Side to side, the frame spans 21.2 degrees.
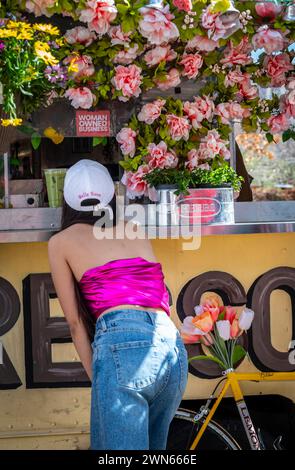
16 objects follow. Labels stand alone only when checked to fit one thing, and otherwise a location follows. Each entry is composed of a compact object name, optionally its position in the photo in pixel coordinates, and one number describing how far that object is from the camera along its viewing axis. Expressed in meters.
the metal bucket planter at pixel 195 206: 4.00
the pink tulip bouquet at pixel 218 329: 3.91
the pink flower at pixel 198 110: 4.23
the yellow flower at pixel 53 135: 4.37
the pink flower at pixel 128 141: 4.22
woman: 2.70
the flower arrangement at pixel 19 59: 3.55
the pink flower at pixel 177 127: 4.15
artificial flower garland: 3.92
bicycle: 3.81
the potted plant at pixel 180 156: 4.03
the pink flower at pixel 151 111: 4.20
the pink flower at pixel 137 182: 4.18
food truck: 4.02
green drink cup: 4.22
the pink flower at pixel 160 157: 4.14
